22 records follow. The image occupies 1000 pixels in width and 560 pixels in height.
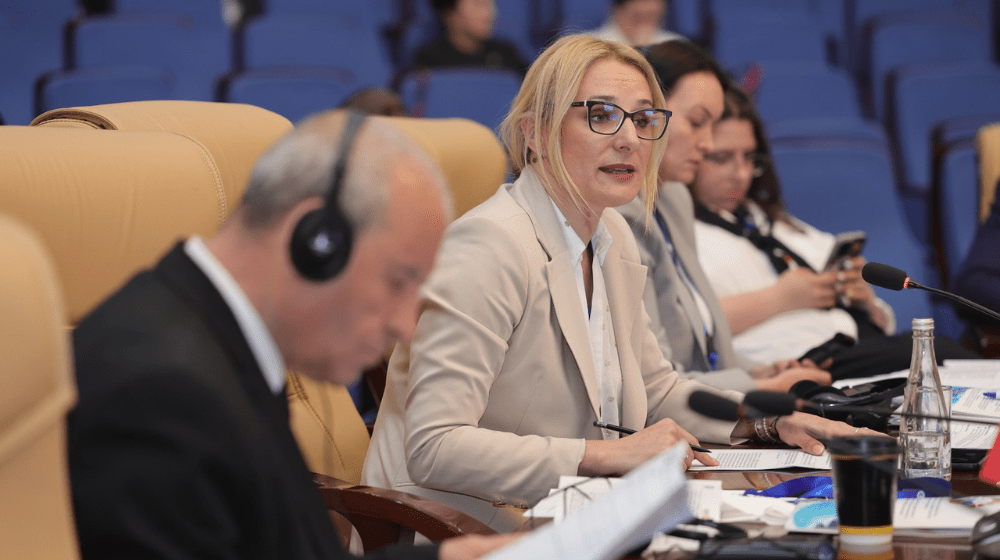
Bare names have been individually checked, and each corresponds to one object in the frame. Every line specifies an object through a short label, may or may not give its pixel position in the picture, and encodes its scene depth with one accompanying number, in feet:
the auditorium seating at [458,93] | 27.78
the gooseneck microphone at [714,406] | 8.73
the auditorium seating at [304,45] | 29.84
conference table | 7.30
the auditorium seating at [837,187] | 23.72
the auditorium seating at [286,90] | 26.13
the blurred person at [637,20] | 30.76
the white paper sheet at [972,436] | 10.33
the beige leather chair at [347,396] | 11.94
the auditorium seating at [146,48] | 27.84
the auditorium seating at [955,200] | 24.61
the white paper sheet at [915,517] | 7.83
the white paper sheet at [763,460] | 10.06
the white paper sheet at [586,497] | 8.26
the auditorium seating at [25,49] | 26.73
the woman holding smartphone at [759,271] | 18.02
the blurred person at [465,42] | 31.50
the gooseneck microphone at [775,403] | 8.11
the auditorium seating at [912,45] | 32.14
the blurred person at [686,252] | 15.03
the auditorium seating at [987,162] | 22.77
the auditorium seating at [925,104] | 28.84
